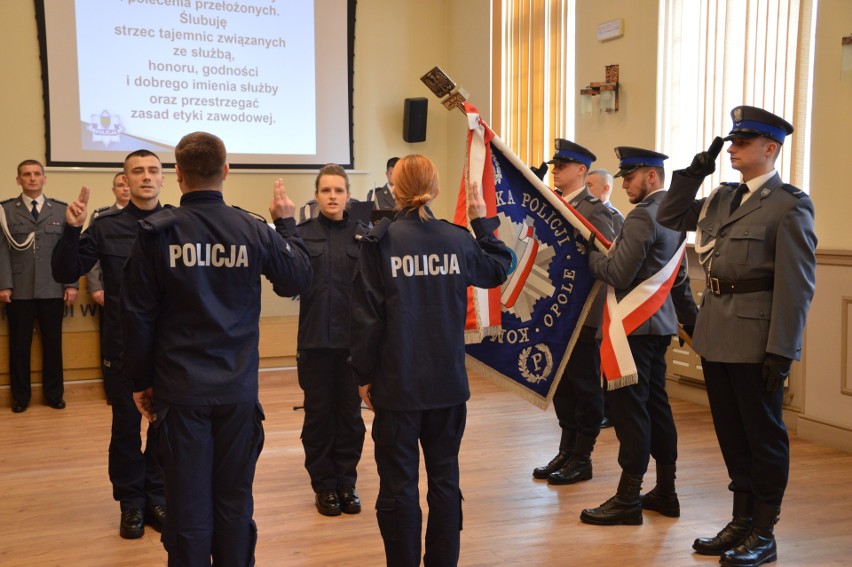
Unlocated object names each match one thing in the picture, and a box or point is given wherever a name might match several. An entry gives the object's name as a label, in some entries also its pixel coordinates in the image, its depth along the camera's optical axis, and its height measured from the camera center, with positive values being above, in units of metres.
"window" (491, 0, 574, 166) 7.30 +0.98
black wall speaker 8.94 +0.69
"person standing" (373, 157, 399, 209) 8.07 -0.09
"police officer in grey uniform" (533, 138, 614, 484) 4.27 -0.89
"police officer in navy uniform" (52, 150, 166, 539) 3.42 -0.37
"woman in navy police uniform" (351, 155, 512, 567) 2.76 -0.55
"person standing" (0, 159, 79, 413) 6.39 -0.72
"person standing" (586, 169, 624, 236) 5.50 +0.02
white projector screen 7.72 +1.01
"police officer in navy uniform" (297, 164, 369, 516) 3.92 -0.78
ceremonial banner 3.67 -0.46
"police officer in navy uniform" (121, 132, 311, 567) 2.51 -0.48
